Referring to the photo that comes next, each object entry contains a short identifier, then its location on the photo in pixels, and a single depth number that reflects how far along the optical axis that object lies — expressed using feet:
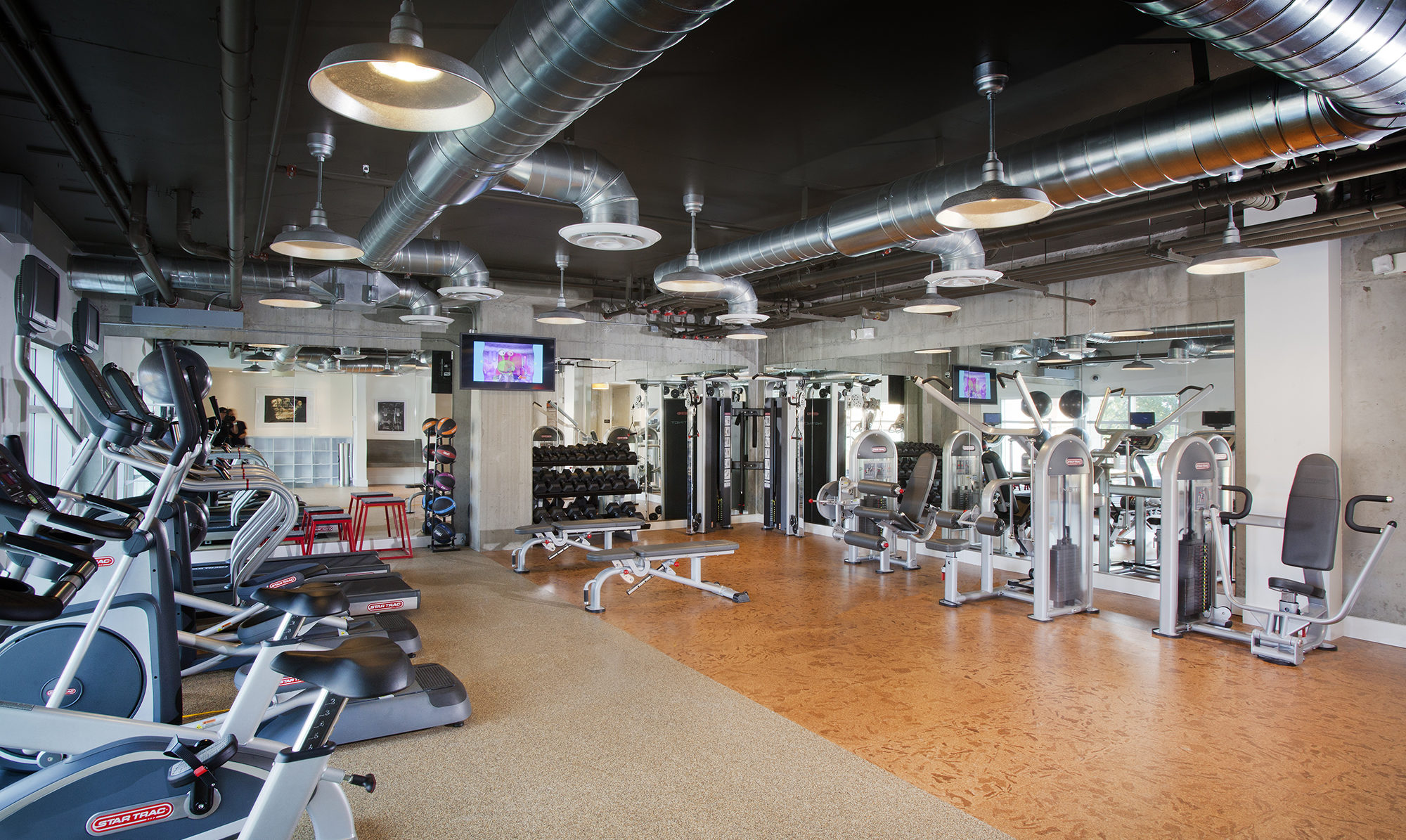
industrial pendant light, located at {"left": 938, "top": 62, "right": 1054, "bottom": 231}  12.35
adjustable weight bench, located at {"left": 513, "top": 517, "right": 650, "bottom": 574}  27.58
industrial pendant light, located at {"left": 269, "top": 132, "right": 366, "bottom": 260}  16.37
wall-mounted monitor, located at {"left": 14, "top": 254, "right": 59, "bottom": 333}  10.95
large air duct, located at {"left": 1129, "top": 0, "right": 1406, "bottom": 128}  7.72
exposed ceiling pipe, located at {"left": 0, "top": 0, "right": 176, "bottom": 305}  11.73
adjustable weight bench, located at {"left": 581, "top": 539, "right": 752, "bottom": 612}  21.38
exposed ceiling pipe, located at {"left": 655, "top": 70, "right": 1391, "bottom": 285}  10.68
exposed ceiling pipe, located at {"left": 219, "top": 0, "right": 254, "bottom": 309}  9.34
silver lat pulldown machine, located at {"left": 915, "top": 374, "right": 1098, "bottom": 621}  20.57
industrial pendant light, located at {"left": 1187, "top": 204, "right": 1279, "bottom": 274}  15.64
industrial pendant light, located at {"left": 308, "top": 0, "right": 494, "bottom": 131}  8.41
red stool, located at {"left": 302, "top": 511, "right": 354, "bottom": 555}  26.99
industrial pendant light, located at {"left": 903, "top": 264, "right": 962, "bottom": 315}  22.30
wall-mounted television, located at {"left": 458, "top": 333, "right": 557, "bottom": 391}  30.37
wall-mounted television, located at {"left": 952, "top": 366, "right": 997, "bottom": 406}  30.83
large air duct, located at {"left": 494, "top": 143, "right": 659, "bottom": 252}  15.16
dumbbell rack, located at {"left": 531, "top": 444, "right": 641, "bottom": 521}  33.04
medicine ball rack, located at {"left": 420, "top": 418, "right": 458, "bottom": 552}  31.19
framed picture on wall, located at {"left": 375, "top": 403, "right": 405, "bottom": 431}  43.52
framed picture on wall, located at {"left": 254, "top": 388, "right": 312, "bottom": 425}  40.47
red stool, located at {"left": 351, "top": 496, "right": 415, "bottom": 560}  29.50
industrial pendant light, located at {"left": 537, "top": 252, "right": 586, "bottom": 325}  27.53
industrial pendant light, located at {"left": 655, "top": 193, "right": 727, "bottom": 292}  19.97
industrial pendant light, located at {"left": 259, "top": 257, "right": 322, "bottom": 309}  23.43
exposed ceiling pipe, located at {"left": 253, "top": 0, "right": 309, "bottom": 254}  10.57
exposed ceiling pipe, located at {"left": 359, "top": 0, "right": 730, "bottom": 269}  8.29
